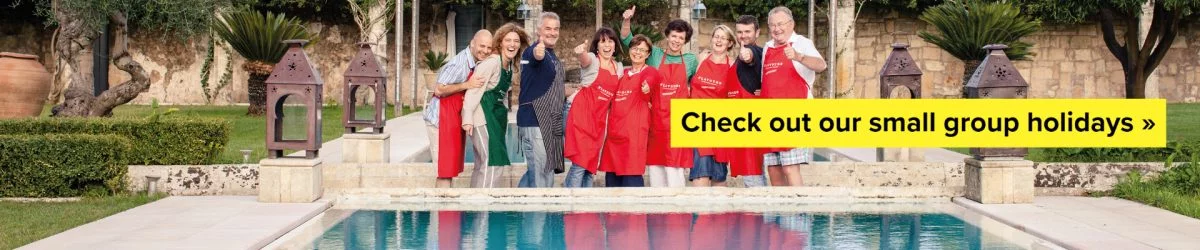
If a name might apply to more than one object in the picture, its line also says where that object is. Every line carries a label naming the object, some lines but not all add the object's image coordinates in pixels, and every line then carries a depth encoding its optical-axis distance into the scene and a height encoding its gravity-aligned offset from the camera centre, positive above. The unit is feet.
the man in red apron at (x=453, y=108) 34.99 +0.40
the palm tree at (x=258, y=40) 77.25 +4.38
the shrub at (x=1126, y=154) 38.73 -0.66
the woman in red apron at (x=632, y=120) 34.63 +0.14
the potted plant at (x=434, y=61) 102.89 +4.43
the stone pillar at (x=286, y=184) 32.42 -1.32
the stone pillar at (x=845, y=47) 101.30 +5.55
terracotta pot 56.70 +1.41
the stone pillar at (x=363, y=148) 41.34 -0.67
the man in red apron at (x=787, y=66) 33.42 +1.39
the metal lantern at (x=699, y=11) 96.89 +7.61
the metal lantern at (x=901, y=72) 38.09 +1.43
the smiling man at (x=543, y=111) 35.04 +0.34
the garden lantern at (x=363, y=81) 40.88 +1.20
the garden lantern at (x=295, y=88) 32.99 +0.80
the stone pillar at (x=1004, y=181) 32.45 -1.16
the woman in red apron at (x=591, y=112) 34.71 +0.32
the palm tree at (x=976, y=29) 76.48 +5.22
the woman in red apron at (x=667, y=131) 34.78 -0.12
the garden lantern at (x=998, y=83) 32.42 +0.99
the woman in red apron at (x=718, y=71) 34.40 +1.29
